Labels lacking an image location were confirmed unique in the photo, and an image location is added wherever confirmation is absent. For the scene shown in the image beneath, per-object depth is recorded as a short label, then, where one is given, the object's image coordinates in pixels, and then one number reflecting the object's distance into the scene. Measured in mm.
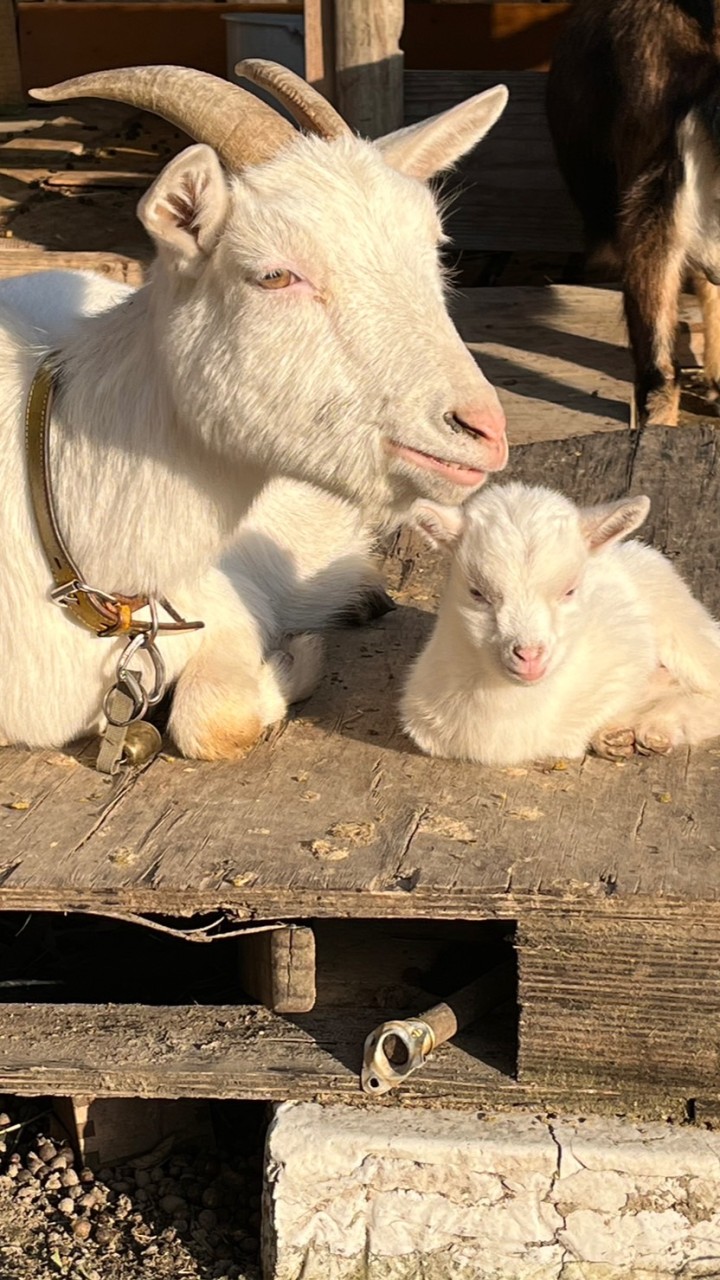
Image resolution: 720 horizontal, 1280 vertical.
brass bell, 3369
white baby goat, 3160
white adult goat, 2941
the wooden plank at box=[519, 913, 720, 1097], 2805
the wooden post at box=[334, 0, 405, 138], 6727
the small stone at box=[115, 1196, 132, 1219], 3189
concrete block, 2756
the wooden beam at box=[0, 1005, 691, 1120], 2875
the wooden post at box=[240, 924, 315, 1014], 2955
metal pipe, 2814
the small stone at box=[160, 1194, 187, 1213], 3197
